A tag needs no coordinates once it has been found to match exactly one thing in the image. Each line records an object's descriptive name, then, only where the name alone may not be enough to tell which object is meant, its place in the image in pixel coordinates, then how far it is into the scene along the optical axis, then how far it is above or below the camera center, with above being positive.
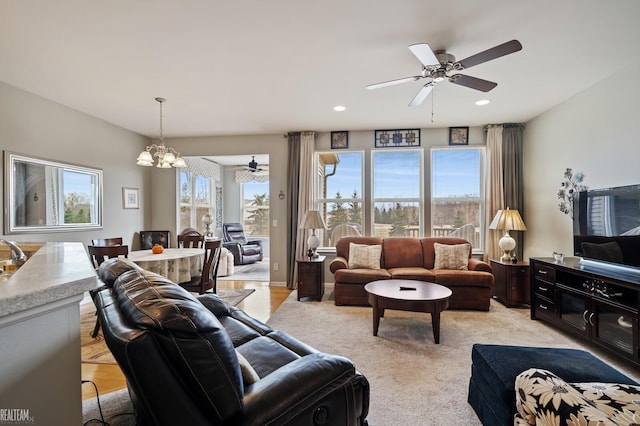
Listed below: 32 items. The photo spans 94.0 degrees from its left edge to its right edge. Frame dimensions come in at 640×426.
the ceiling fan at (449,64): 2.11 +1.18
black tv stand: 2.40 -0.87
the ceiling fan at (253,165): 7.56 +1.24
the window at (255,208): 8.70 +0.17
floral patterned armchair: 1.03 -0.73
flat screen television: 2.63 -0.16
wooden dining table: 3.28 -0.55
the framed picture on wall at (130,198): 4.96 +0.28
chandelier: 3.72 +0.71
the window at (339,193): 5.27 +0.35
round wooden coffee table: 2.91 -0.85
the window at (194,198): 6.59 +0.39
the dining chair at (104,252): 2.91 -0.36
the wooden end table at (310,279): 4.36 -0.97
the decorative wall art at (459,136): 4.96 +1.26
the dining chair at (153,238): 5.31 -0.43
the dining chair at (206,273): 3.50 -0.70
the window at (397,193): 5.14 +0.34
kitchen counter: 0.74 -0.35
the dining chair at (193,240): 4.48 -0.40
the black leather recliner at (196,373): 0.89 -0.52
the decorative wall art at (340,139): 5.21 +1.29
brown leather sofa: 3.88 -0.83
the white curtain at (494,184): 4.74 +0.44
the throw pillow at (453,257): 4.27 -0.65
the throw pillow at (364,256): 4.38 -0.65
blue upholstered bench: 1.52 -0.86
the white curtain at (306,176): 5.10 +0.64
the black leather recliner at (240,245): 7.19 -0.79
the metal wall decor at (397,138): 5.04 +1.26
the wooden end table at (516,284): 4.01 -0.99
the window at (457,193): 5.01 +0.32
